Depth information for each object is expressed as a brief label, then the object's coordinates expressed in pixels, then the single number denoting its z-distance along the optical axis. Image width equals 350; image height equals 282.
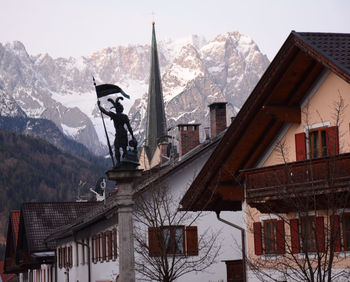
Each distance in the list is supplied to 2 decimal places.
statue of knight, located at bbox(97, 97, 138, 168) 27.77
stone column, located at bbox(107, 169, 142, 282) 27.30
